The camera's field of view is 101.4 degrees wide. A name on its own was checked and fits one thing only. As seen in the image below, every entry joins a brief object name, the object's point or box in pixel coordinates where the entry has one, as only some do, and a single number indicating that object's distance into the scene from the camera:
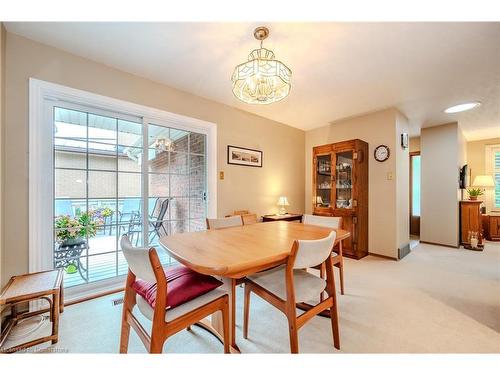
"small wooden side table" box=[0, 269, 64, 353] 1.33
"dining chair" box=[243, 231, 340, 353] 1.10
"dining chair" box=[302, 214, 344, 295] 1.98
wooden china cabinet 3.19
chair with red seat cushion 0.94
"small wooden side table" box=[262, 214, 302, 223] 3.40
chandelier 1.53
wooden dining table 0.95
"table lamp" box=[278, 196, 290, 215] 3.70
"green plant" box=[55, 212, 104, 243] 1.99
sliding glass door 2.00
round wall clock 3.19
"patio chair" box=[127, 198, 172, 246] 2.41
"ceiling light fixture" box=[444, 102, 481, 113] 2.98
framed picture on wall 3.17
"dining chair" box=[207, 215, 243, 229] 1.95
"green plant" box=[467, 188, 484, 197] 4.04
